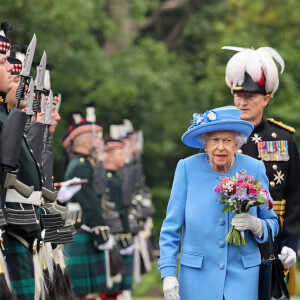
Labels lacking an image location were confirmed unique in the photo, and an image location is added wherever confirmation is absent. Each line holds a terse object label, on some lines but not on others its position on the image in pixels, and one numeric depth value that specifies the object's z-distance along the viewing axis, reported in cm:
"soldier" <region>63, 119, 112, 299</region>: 2166
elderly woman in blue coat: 1241
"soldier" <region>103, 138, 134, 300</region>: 2692
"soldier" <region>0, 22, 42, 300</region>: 1280
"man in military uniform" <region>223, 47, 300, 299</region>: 1491
